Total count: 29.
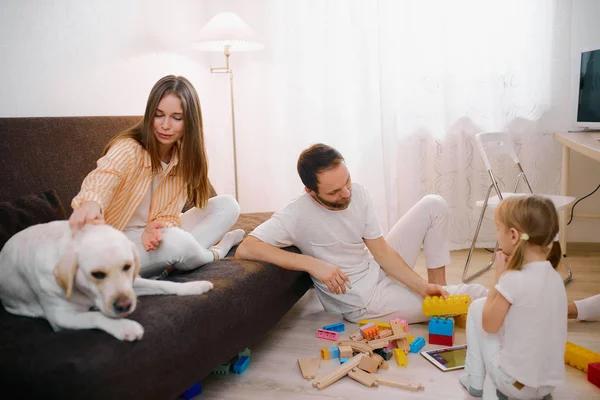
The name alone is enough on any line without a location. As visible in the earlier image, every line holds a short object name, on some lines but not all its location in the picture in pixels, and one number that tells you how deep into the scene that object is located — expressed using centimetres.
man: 215
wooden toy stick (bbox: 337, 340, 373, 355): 201
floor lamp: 320
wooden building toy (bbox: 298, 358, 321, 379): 191
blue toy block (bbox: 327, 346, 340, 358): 207
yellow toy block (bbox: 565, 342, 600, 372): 187
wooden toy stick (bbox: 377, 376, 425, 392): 180
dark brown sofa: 125
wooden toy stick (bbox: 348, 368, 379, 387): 184
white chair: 288
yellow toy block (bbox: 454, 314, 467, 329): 227
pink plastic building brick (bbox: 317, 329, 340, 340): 222
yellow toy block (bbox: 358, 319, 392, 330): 219
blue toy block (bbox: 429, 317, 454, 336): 211
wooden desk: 271
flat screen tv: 318
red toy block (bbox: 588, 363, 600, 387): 178
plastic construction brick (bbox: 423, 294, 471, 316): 214
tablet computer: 194
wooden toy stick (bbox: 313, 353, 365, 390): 184
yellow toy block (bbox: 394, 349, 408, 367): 198
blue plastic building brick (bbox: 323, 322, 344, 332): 229
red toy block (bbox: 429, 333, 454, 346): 214
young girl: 154
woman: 187
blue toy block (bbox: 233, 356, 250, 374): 196
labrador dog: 138
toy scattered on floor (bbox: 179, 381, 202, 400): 180
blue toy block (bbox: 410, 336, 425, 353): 208
